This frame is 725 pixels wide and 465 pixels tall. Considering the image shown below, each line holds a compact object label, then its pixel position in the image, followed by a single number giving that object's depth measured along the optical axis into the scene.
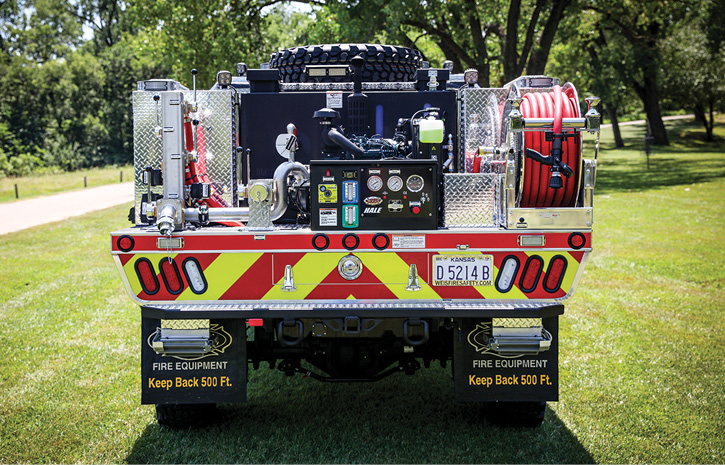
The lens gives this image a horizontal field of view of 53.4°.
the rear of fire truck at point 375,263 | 4.01
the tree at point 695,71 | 44.56
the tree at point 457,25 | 18.58
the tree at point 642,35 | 29.45
